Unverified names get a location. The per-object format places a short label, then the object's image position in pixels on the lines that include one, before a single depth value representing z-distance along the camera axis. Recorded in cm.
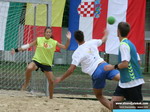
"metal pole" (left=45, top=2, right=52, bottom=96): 1795
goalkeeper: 1634
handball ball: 1266
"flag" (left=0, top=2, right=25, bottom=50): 2059
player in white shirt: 1246
